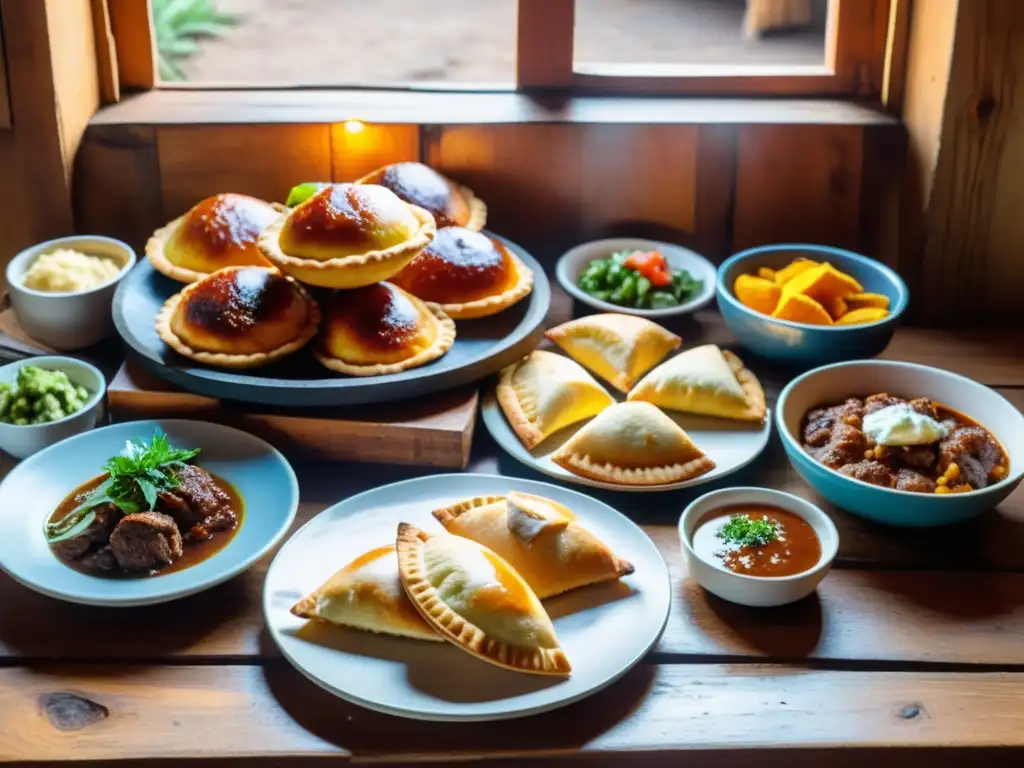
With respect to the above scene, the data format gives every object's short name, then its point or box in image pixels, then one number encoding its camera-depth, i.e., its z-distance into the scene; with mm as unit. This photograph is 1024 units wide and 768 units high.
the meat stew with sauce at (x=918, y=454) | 1556
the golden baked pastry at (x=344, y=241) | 1704
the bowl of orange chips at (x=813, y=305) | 1866
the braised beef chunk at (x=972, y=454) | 1562
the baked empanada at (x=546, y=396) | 1729
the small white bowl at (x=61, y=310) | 1871
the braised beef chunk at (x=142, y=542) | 1429
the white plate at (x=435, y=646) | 1272
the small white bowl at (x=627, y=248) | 2049
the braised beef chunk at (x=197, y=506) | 1497
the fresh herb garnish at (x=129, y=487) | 1464
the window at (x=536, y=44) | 2152
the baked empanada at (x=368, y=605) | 1343
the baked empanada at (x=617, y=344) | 1865
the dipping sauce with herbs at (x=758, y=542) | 1440
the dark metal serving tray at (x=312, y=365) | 1663
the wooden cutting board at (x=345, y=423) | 1678
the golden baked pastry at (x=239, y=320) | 1695
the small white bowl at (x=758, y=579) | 1404
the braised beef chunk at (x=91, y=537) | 1455
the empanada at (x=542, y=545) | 1414
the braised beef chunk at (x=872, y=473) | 1558
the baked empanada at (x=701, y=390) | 1779
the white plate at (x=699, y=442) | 1646
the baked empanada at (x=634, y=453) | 1637
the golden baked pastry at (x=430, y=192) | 1970
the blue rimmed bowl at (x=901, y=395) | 1512
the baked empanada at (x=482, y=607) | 1291
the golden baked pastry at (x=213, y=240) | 1878
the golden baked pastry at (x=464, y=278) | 1866
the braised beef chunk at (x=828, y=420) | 1655
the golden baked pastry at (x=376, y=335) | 1711
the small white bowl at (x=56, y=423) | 1668
